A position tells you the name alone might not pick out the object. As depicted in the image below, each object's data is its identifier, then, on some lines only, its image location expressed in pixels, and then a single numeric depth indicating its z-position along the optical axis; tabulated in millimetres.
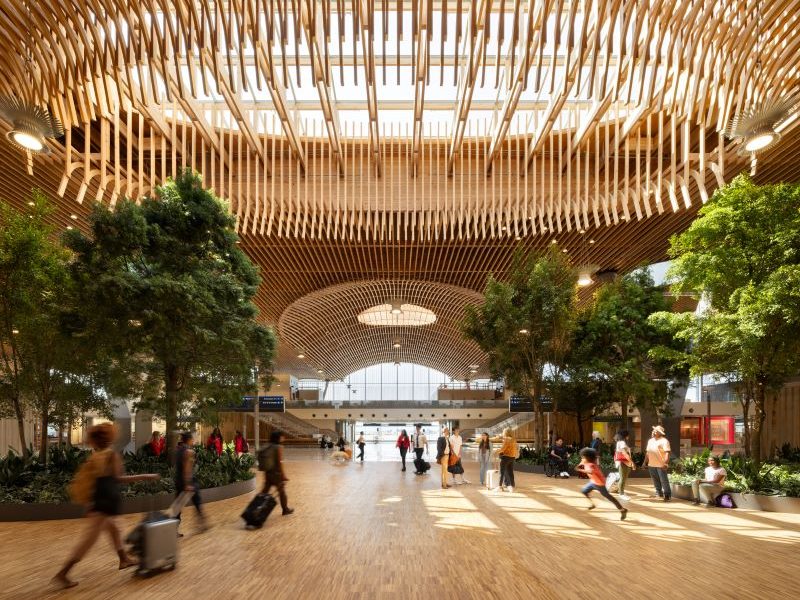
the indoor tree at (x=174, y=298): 11375
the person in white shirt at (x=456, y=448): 14941
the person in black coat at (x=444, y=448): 14875
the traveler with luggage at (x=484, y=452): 15438
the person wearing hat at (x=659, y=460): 11773
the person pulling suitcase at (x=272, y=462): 9266
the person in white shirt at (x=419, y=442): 18647
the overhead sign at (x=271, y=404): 35531
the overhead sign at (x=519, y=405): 39938
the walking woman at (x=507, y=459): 13531
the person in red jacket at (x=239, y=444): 22161
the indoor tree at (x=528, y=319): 19531
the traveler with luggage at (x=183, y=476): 8008
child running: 9977
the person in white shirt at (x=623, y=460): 11984
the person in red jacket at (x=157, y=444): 15148
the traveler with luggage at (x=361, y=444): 24244
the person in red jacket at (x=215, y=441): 18388
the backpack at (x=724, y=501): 11242
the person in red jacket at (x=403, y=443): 20478
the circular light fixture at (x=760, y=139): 7629
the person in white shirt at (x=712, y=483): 11367
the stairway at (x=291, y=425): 44116
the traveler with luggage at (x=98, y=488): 5859
